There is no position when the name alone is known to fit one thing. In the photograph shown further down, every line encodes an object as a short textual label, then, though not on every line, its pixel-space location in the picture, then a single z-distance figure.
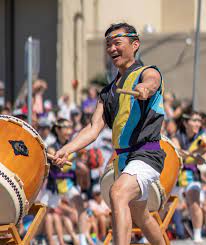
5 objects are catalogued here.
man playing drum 14.37
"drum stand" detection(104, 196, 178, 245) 18.64
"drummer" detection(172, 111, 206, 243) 25.03
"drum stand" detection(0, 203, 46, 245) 15.57
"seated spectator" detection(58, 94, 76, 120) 32.65
